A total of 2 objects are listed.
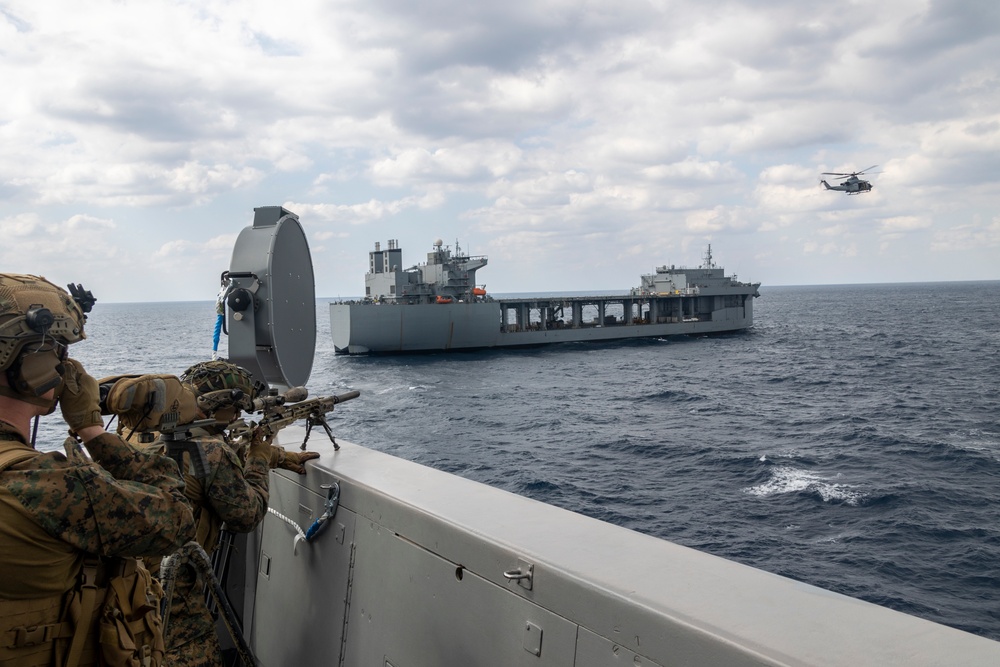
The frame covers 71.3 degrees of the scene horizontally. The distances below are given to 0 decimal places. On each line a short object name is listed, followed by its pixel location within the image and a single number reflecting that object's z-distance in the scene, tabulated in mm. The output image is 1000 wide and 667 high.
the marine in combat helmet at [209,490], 2960
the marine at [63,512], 1745
